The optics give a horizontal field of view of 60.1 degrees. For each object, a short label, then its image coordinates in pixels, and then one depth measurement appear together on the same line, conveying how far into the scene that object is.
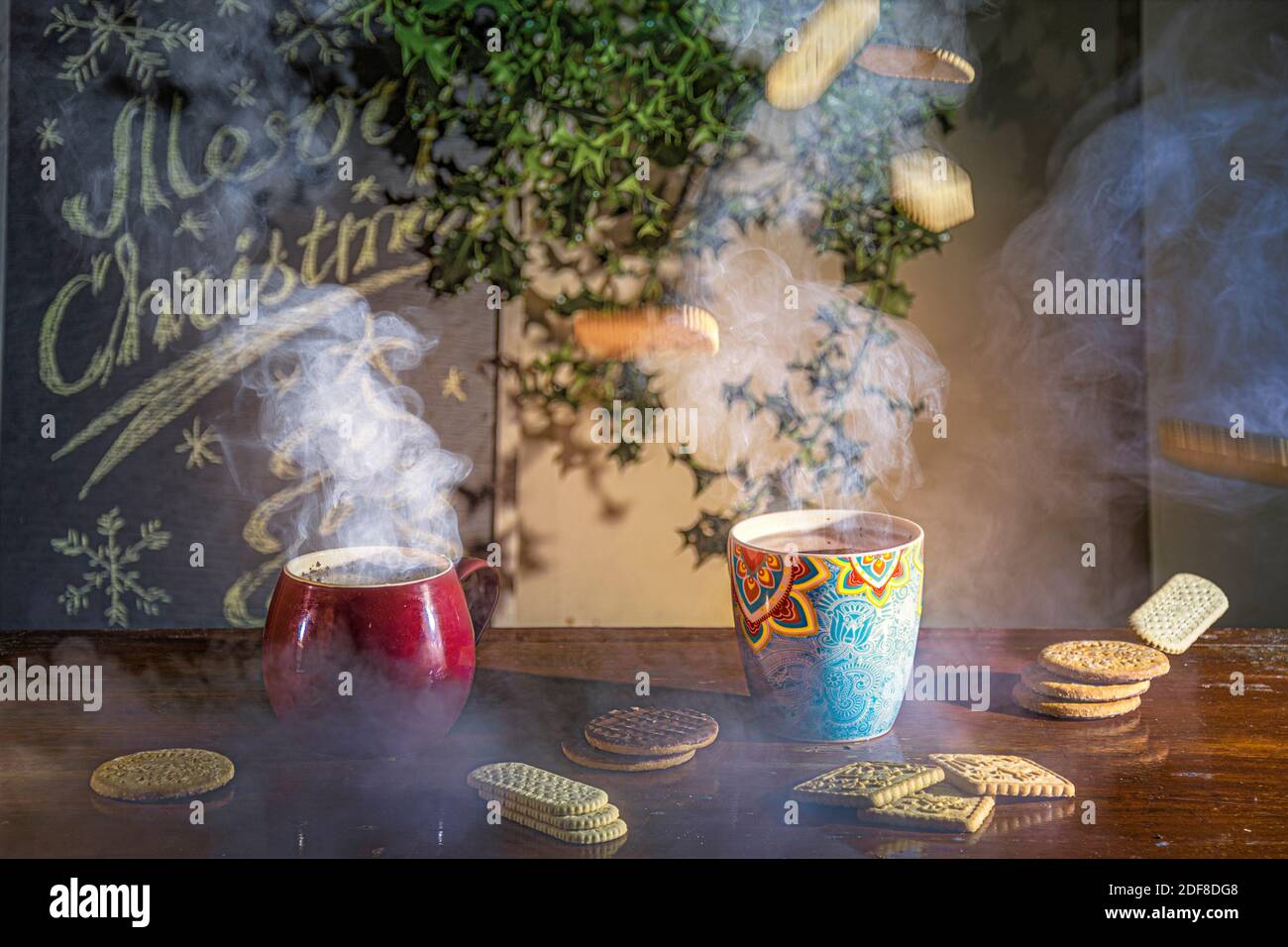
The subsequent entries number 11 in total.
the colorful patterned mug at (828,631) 0.86
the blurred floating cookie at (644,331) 2.02
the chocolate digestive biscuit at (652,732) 0.86
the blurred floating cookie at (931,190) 1.98
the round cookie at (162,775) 0.79
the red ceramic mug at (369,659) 0.83
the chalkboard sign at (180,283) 1.87
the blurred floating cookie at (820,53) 1.84
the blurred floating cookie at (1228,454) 1.50
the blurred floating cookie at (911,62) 1.83
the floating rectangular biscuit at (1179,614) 1.09
